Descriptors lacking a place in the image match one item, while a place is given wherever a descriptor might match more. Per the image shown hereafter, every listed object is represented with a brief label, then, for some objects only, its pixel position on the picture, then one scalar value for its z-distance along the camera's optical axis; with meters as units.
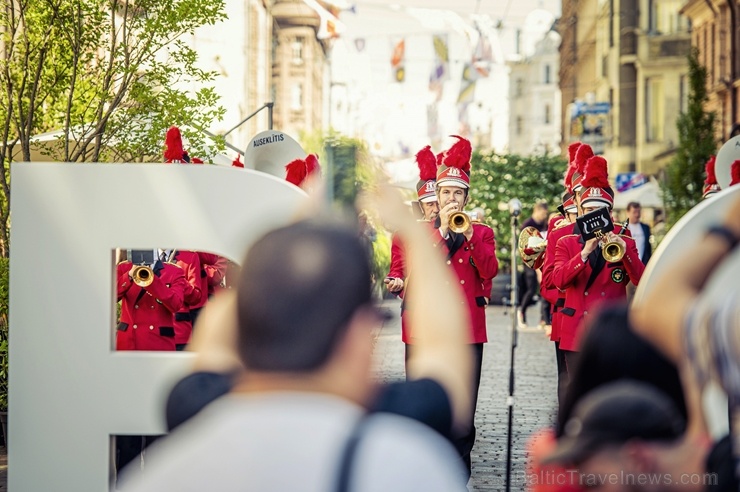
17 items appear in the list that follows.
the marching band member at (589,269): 13.29
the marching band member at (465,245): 13.35
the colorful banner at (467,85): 70.86
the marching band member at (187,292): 13.26
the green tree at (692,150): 48.92
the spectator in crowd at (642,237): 29.48
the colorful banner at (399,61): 71.58
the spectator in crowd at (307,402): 3.55
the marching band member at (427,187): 13.98
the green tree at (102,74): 15.96
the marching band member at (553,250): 13.88
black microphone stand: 11.59
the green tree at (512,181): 55.16
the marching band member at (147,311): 12.74
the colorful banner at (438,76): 73.35
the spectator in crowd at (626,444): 3.98
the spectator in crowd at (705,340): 4.42
